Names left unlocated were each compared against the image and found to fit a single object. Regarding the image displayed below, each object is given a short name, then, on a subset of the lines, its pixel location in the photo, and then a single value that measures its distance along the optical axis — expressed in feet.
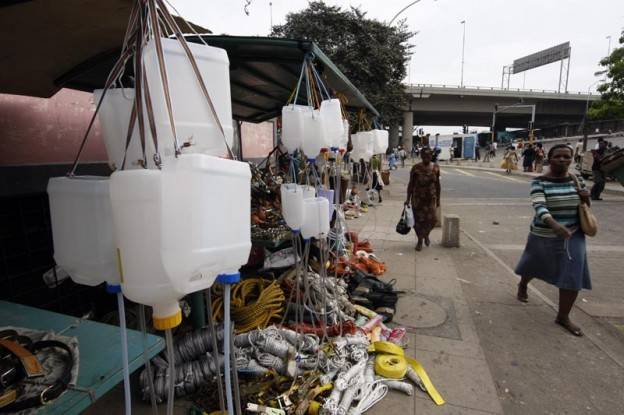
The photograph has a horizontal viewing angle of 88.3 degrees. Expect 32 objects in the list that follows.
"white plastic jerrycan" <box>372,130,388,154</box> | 15.15
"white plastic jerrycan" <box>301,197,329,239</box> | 7.78
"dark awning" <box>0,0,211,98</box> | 4.39
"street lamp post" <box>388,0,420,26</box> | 39.51
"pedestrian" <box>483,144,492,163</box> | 106.48
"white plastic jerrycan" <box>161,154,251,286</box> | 2.66
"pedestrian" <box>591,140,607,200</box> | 33.55
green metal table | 4.28
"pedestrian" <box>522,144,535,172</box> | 65.92
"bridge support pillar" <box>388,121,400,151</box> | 93.07
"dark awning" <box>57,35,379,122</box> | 6.34
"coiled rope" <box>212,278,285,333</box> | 10.00
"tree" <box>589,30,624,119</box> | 72.18
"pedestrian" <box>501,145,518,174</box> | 69.67
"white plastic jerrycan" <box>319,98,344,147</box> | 7.43
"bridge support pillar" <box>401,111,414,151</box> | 130.42
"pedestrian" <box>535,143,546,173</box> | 66.08
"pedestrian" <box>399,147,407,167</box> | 94.49
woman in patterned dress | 18.47
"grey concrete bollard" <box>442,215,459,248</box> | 19.92
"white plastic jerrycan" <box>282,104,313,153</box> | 7.03
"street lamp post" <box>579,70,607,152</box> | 70.58
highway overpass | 126.31
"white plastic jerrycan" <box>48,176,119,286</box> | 3.35
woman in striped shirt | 10.30
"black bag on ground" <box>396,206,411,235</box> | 19.11
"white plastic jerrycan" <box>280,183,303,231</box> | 7.37
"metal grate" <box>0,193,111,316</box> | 8.86
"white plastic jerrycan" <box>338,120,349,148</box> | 10.28
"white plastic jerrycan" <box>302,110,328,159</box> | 7.09
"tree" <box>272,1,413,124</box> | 44.37
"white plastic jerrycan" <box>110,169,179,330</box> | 2.64
